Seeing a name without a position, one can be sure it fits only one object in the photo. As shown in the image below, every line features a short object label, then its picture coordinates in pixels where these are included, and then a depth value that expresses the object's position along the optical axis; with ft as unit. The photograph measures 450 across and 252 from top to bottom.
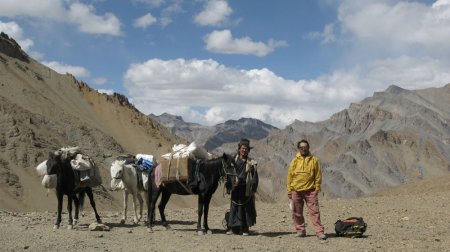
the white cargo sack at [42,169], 45.39
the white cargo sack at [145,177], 48.32
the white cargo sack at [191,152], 41.67
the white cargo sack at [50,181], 43.62
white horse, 46.94
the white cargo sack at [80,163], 44.27
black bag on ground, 37.04
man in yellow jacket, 36.50
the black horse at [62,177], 42.73
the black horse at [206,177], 39.17
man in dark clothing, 39.24
